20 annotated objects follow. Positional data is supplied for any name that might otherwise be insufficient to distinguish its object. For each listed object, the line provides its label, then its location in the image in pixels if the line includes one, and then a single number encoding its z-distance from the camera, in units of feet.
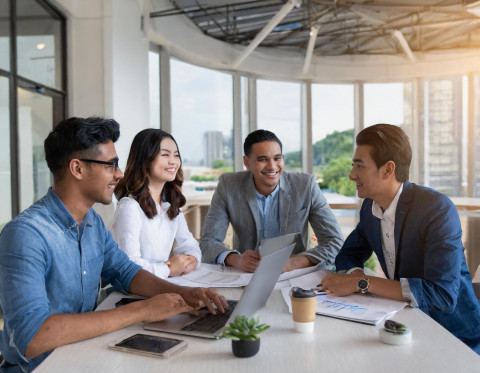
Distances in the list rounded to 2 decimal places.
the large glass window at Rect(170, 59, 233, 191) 28.68
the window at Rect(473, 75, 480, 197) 35.65
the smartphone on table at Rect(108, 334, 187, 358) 4.16
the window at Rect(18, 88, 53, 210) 14.93
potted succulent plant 4.06
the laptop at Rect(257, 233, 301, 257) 5.33
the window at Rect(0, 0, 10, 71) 13.60
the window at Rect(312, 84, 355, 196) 37.73
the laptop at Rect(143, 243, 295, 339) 4.57
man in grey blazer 9.75
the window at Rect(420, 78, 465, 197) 36.52
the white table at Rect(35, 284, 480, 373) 3.88
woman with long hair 7.66
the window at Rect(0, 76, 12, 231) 13.47
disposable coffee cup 4.69
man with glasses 4.47
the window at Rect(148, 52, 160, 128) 25.90
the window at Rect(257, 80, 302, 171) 35.76
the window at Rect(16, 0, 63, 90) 14.98
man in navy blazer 5.83
